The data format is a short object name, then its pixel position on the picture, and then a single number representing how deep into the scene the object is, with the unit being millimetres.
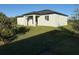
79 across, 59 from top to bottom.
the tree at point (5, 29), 5112
